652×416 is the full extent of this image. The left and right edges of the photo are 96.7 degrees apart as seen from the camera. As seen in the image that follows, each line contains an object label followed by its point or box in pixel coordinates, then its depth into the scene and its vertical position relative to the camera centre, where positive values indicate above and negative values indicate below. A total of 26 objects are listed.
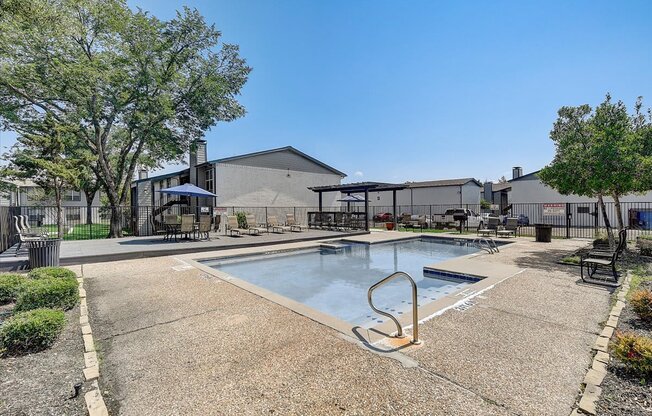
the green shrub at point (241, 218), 16.21 -0.30
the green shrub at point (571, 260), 7.86 -1.45
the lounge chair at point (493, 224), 13.69 -0.76
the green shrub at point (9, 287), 4.81 -1.17
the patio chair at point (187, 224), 12.05 -0.44
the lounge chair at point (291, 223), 17.09 -0.65
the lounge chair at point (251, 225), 15.15 -0.64
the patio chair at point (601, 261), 5.83 -1.16
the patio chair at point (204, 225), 12.65 -0.50
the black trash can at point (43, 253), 6.73 -0.86
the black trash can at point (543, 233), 12.35 -1.09
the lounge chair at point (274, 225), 16.42 -0.72
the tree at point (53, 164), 8.76 +1.67
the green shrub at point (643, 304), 3.83 -1.33
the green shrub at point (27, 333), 3.19 -1.31
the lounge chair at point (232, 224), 14.63 -0.55
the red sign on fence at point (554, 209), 14.84 -0.08
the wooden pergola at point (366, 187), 16.91 +1.42
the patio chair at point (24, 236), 9.02 -0.69
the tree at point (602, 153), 7.40 +1.45
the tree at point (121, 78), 14.06 +7.37
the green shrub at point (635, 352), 2.60 -1.37
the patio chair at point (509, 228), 14.06 -0.98
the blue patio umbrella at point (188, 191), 12.72 +1.01
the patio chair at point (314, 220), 19.19 -0.56
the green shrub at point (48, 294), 4.09 -1.15
